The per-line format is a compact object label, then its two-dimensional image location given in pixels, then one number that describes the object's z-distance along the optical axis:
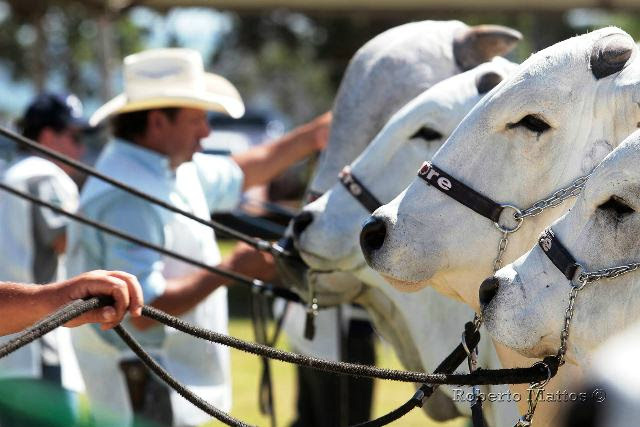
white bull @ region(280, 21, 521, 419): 8.43
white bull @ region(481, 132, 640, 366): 4.87
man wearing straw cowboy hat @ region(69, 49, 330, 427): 8.91
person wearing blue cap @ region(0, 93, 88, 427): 9.66
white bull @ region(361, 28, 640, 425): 5.73
